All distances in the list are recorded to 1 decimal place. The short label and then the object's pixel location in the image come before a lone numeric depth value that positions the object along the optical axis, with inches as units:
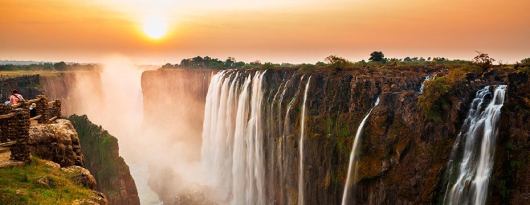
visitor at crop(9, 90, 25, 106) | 795.8
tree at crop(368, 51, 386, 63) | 1760.2
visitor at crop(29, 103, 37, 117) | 830.5
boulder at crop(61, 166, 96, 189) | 643.5
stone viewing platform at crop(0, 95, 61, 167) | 620.4
